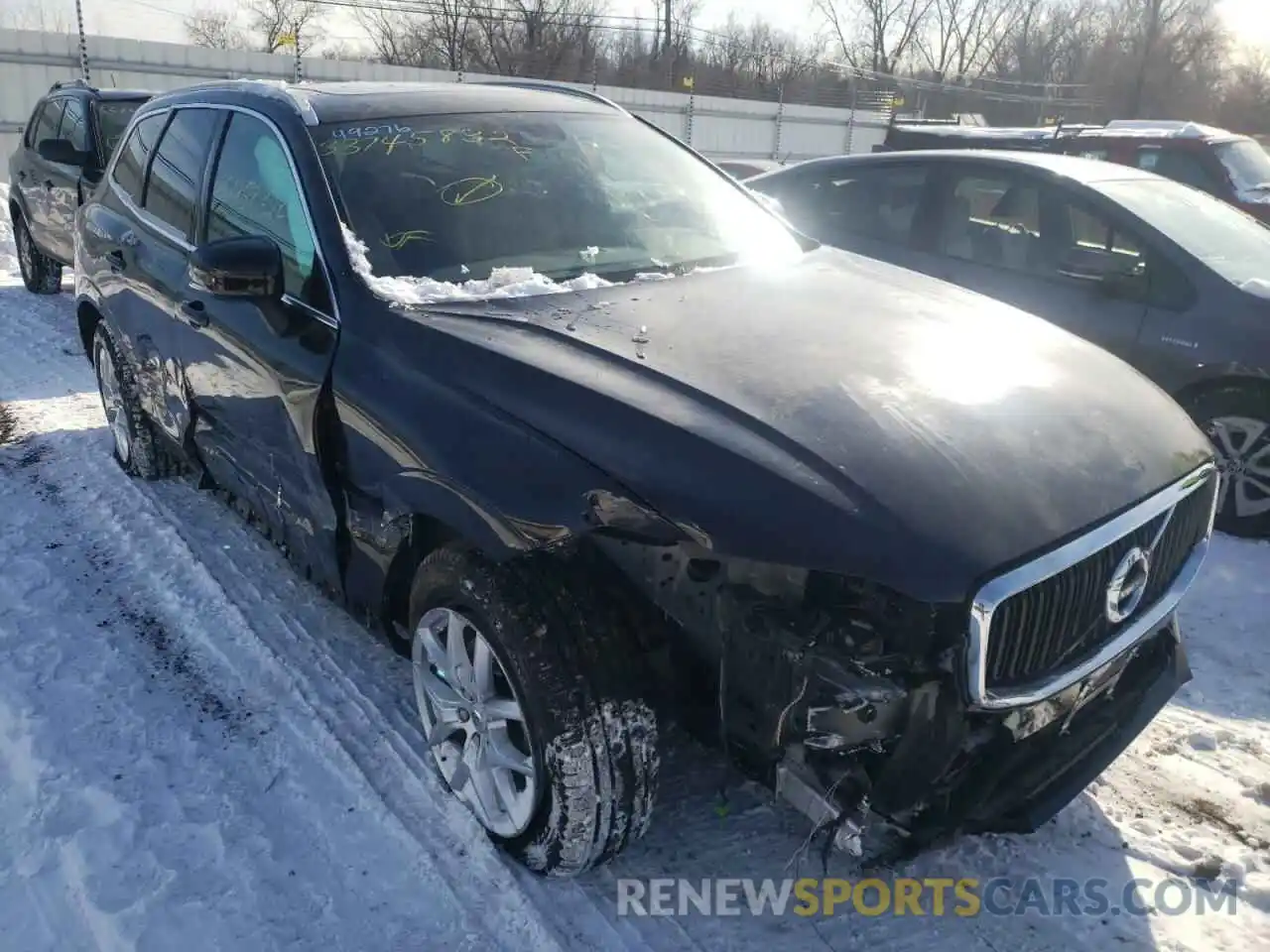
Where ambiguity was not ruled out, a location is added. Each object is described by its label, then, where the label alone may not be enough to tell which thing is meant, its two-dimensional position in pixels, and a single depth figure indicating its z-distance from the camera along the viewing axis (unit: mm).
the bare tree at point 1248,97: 47750
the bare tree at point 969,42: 65188
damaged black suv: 1988
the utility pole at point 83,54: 15075
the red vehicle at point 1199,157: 9188
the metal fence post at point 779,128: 25117
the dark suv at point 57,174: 8023
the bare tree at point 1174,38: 46188
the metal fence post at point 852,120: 26984
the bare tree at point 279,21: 29688
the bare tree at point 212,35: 42156
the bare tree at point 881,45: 63812
